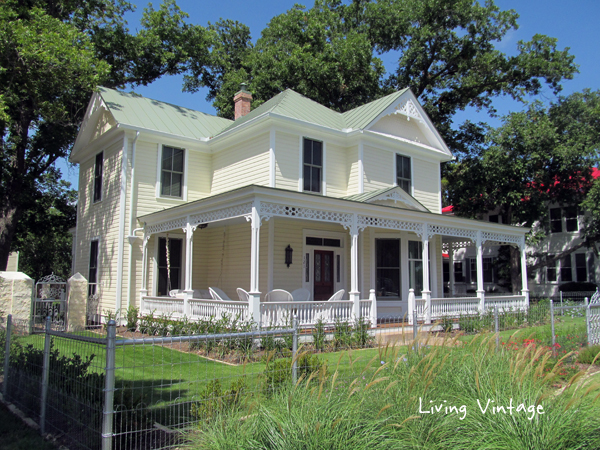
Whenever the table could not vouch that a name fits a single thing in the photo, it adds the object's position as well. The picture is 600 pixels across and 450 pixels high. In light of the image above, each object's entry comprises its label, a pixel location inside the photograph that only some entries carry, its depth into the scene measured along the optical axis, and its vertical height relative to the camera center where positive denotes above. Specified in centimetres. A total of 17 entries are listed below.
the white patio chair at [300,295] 1446 -41
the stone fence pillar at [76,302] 1505 -72
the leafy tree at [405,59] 2775 +1319
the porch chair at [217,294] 1364 -39
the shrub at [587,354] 948 -139
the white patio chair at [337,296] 1320 -40
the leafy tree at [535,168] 2602 +637
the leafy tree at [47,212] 2533 +359
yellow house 1552 +284
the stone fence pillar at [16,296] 1292 -46
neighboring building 3211 +164
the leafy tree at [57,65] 1570 +759
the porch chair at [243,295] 1278 -39
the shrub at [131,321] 1510 -128
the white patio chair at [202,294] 1622 -46
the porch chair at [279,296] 1281 -40
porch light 1541 +83
